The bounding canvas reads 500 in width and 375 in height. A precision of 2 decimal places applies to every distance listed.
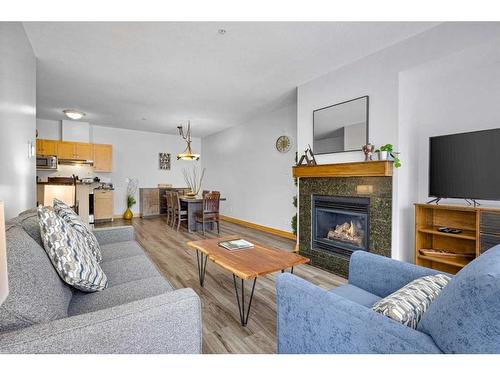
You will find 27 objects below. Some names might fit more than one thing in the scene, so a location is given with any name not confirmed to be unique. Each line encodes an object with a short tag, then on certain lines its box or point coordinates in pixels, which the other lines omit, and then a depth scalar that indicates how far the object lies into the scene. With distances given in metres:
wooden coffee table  1.77
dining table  5.12
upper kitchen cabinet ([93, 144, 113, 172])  6.15
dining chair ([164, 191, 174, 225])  5.77
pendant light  5.47
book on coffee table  2.29
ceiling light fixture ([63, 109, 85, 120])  4.99
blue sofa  0.70
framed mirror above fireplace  2.83
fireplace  2.81
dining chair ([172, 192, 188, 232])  5.27
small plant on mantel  2.48
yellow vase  6.72
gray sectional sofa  0.75
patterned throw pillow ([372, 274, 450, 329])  0.92
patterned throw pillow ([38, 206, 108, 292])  1.21
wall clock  4.75
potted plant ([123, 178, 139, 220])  6.74
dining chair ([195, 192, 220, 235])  4.96
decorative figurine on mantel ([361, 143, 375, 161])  2.64
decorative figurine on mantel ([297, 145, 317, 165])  3.32
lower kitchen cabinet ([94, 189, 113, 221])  6.14
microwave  4.81
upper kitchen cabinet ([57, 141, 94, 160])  5.71
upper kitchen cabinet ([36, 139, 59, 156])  5.47
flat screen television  2.03
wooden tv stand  1.98
